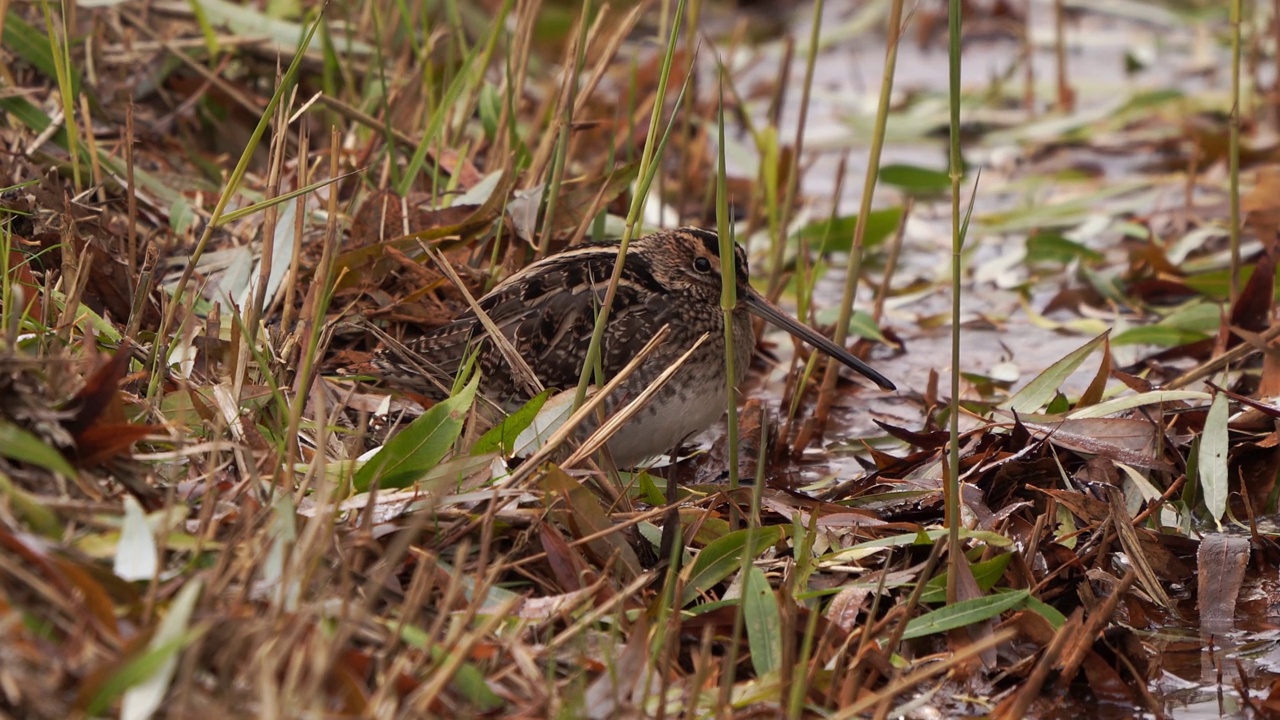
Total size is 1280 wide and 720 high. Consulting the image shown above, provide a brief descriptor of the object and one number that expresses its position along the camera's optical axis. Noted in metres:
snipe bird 8.11
